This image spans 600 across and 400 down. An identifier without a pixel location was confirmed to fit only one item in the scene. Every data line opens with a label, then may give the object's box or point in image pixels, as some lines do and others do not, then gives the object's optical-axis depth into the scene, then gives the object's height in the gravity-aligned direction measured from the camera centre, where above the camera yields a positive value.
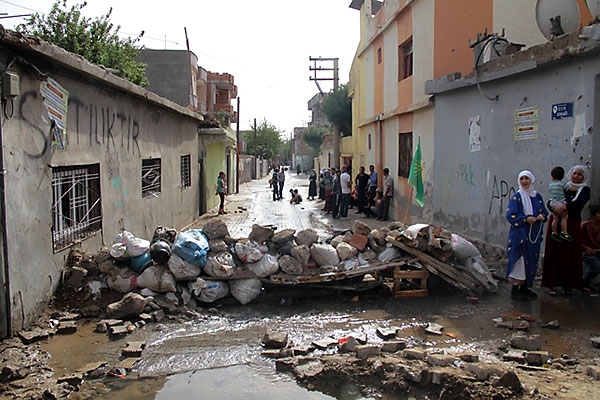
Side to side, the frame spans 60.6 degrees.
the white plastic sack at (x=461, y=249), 6.93 -1.09
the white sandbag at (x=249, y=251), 6.84 -1.09
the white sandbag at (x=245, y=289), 6.70 -1.56
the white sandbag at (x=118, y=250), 6.73 -1.04
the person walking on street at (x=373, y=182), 16.64 -0.42
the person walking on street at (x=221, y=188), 19.52 -0.69
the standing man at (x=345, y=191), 16.55 -0.71
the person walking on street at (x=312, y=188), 26.33 -0.96
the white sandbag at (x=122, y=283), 6.52 -1.43
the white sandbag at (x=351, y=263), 6.91 -1.27
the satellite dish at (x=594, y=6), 7.30 +2.30
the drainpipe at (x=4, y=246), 5.13 -0.75
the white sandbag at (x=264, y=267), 6.80 -1.29
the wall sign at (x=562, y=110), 6.88 +0.78
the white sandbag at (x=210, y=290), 6.62 -1.56
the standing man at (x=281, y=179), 26.20 -0.49
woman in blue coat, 6.42 -0.87
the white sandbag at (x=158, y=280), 6.49 -1.39
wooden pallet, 6.86 -1.49
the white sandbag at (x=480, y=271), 6.80 -1.38
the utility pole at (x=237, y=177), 33.97 -0.48
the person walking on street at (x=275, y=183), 26.03 -0.69
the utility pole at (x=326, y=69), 44.97 +8.81
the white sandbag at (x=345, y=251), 7.07 -1.13
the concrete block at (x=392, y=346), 4.79 -1.66
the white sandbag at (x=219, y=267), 6.71 -1.27
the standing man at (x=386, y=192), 15.43 -0.70
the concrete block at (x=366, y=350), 4.63 -1.64
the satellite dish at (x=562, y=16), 7.63 +2.26
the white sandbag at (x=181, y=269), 6.62 -1.27
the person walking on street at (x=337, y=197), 17.36 -0.94
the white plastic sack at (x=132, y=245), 6.78 -0.98
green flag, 10.36 -0.17
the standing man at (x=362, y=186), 17.47 -0.58
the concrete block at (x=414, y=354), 4.53 -1.64
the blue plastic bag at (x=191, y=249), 6.68 -1.04
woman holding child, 6.28 -1.03
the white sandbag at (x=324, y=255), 6.96 -1.16
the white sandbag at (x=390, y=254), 6.96 -1.16
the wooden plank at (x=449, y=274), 6.73 -1.39
